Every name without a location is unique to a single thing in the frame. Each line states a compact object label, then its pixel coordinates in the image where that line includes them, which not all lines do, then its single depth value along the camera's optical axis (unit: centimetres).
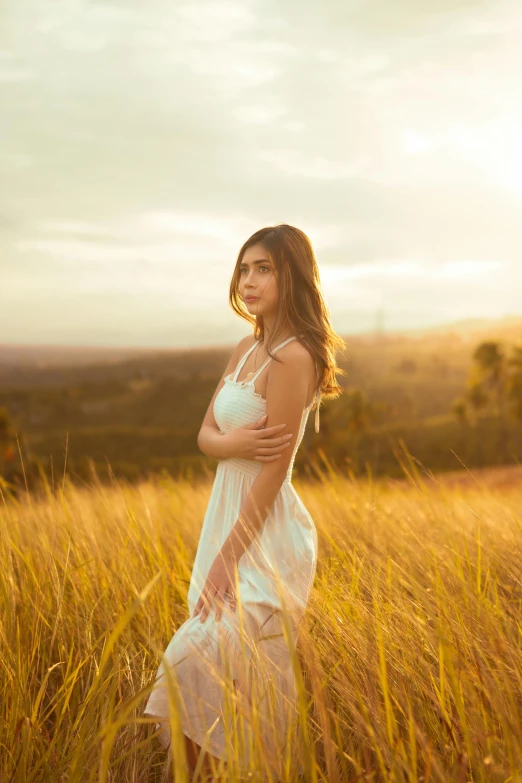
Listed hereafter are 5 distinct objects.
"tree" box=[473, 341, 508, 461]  4897
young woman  215
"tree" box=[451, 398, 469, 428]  6093
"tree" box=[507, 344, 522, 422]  4916
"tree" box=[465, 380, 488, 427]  5462
